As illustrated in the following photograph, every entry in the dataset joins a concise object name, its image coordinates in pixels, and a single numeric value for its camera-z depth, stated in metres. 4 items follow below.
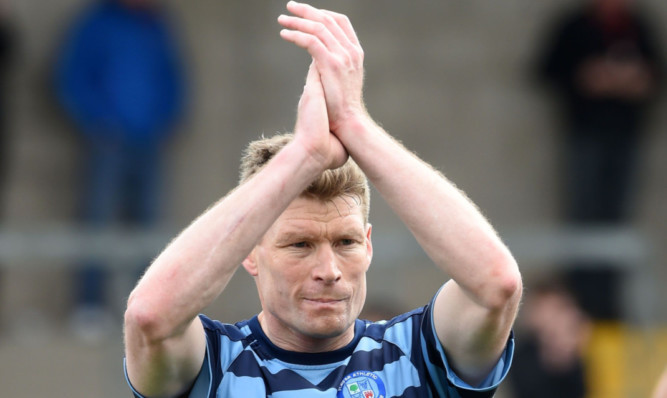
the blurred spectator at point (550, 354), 15.48
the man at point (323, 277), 6.75
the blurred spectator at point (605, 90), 19.45
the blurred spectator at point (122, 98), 17.98
